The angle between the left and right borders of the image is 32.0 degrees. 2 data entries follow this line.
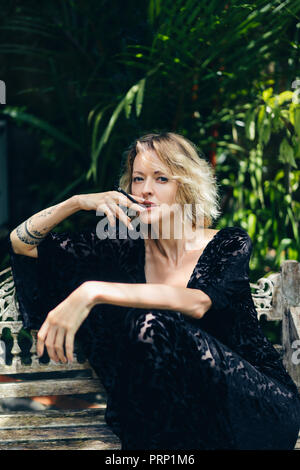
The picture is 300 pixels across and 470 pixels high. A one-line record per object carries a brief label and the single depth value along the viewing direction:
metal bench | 1.90
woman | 1.65
